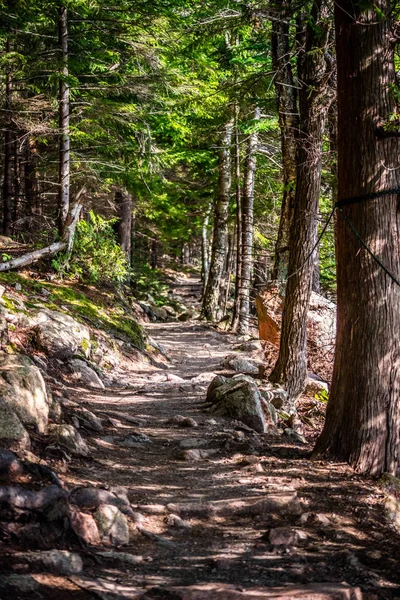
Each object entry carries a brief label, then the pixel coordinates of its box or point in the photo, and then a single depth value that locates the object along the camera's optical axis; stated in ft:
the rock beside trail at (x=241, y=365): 35.14
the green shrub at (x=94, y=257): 41.39
